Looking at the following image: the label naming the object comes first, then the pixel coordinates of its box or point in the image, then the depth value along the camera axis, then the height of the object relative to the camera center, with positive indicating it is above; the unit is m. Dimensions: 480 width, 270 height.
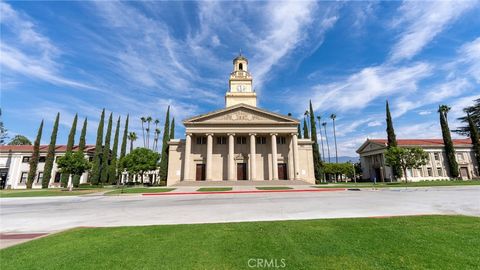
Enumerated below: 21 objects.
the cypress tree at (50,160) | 44.81 +3.88
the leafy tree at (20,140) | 77.31 +13.04
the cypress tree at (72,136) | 47.44 +8.76
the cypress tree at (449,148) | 48.44 +5.99
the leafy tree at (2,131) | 58.78 +12.20
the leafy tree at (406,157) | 37.56 +3.24
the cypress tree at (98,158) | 46.72 +4.31
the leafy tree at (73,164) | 33.41 +2.18
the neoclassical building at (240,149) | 37.88 +5.00
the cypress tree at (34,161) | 45.56 +3.61
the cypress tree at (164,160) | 46.41 +3.71
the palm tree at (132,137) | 69.34 +12.35
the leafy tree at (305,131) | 50.81 +10.25
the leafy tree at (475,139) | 47.44 +7.70
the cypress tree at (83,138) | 47.71 +8.40
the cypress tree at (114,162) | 51.66 +3.73
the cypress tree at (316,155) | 46.94 +4.60
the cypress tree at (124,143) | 53.75 +8.33
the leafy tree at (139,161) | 45.19 +3.45
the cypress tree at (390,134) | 47.56 +8.79
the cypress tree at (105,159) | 49.28 +4.23
